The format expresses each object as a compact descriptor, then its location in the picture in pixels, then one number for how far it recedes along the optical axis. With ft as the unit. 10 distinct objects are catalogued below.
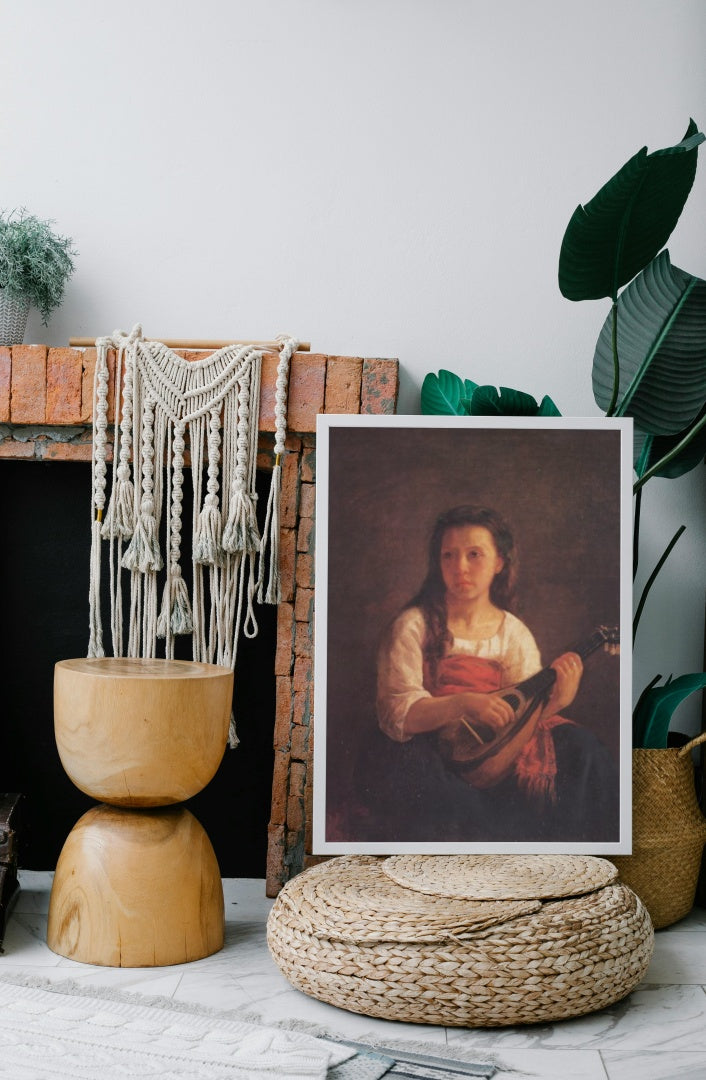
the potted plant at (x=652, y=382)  6.22
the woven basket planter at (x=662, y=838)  6.44
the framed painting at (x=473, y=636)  6.15
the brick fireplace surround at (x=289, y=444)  6.82
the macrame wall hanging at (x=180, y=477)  6.75
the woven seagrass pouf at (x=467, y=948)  4.88
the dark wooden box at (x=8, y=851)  5.92
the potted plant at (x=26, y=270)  6.82
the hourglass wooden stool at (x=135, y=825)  5.57
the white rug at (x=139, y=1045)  4.39
